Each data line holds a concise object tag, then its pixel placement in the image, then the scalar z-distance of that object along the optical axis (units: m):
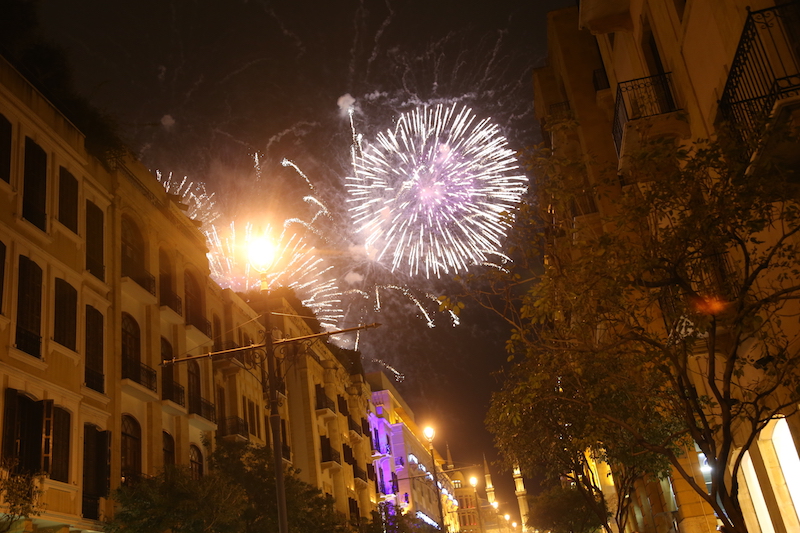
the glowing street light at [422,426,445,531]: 33.09
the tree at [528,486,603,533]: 48.28
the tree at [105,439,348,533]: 19.78
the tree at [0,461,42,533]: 14.18
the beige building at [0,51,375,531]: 18.36
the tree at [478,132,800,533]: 9.79
